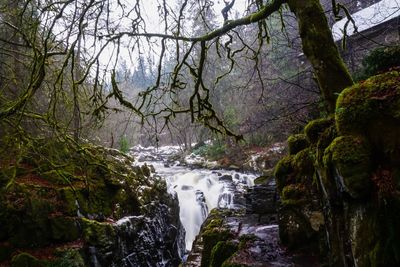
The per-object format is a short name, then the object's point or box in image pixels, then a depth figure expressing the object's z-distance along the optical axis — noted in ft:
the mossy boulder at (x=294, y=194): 15.80
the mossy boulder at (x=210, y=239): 19.54
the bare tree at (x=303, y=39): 11.88
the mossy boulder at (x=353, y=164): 8.36
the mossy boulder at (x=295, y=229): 15.50
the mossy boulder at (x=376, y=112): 8.39
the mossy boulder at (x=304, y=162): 15.16
